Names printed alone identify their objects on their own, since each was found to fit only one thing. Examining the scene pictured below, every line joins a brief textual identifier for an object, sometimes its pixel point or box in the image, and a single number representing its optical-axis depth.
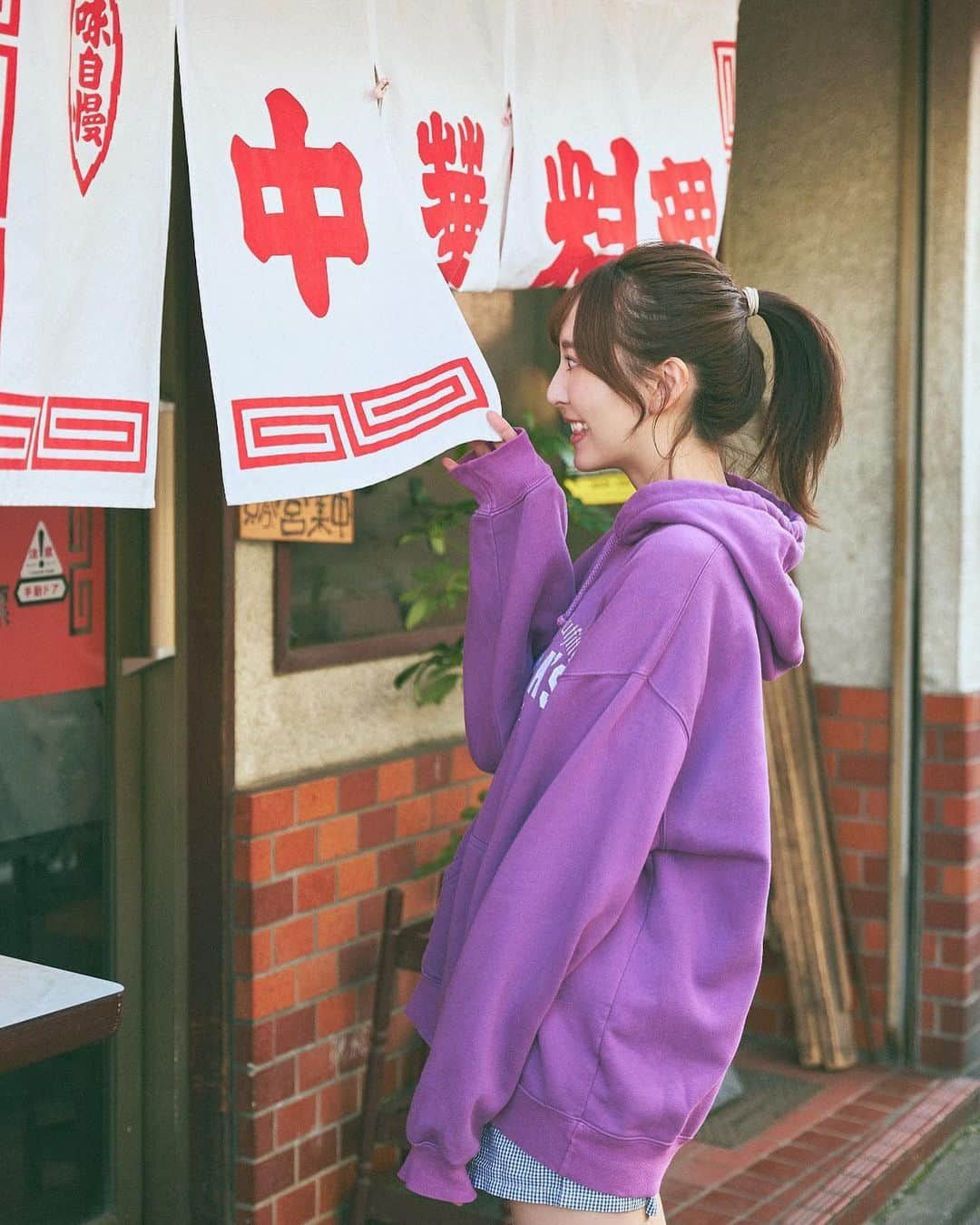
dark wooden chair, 3.67
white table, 2.00
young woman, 2.21
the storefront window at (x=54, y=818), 3.21
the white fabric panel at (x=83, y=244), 2.38
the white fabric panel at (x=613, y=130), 3.53
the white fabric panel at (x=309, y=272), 2.66
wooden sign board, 3.46
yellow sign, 4.76
